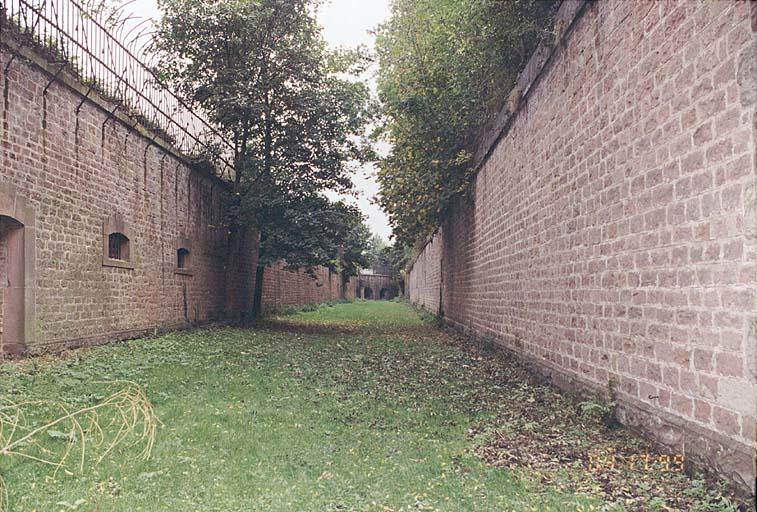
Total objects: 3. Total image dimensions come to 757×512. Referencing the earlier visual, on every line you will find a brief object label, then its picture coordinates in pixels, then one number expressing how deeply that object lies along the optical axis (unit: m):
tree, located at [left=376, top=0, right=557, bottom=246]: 8.80
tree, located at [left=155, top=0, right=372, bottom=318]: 14.42
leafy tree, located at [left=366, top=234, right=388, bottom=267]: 75.19
